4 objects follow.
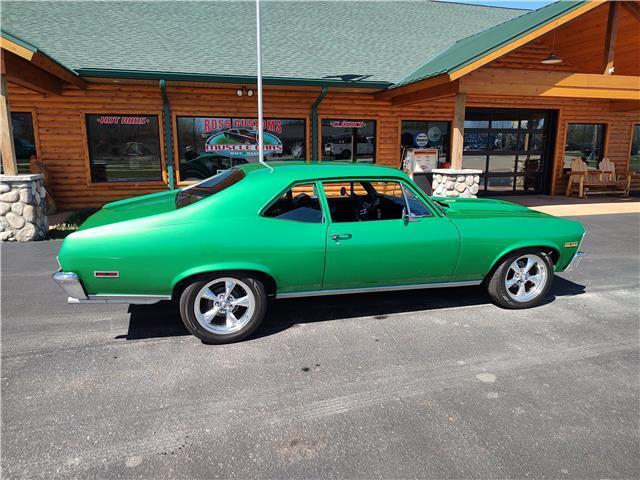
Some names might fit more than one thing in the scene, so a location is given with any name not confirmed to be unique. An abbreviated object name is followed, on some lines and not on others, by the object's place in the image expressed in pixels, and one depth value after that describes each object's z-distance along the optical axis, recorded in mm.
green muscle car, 3521
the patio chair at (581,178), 13828
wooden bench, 13930
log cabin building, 9648
